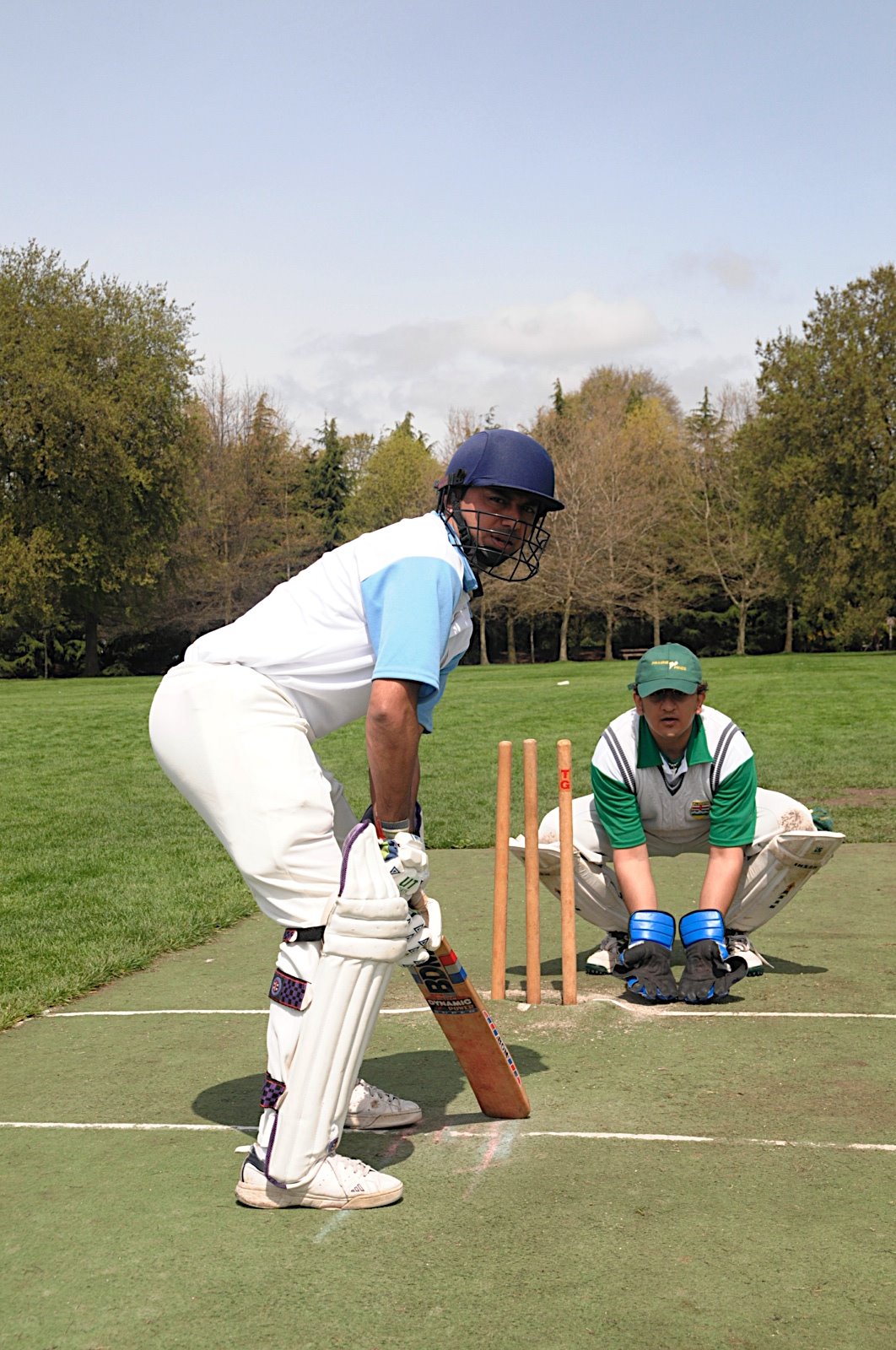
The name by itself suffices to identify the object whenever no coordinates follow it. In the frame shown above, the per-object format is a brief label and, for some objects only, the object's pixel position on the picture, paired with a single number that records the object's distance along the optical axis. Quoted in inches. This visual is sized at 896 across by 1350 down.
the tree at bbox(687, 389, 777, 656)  1900.8
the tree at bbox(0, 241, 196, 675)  1588.3
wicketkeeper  203.8
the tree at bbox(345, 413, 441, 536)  2062.0
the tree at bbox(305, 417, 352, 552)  2400.3
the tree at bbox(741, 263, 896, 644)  1555.1
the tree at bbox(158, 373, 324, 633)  1889.8
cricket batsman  125.8
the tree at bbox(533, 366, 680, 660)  1844.2
